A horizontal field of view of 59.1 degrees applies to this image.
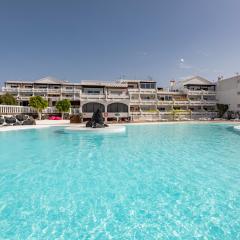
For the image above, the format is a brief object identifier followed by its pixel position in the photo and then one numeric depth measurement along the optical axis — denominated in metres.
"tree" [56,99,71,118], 43.16
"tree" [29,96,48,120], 40.34
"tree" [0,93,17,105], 41.56
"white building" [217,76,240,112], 50.78
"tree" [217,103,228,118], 52.34
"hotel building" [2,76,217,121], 44.03
